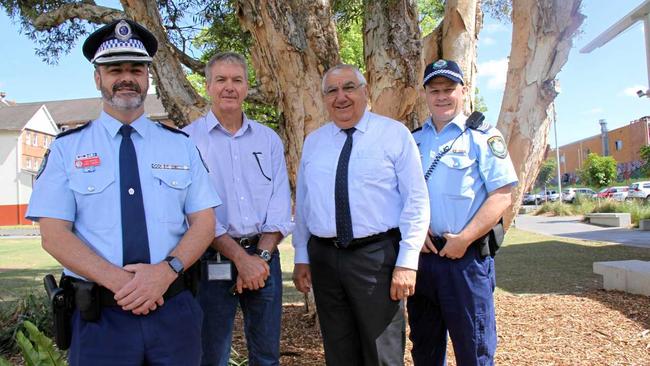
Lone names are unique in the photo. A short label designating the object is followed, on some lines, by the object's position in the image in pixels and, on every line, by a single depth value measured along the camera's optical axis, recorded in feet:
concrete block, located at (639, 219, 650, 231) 59.21
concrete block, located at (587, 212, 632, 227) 64.85
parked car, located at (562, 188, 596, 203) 148.89
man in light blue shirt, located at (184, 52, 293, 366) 9.77
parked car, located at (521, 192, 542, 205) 162.50
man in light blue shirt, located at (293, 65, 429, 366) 9.34
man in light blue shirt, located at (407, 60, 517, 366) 9.85
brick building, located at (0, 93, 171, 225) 143.64
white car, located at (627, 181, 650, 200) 121.49
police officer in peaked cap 7.13
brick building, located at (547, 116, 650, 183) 169.78
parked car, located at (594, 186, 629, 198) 129.65
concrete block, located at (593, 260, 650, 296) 22.52
